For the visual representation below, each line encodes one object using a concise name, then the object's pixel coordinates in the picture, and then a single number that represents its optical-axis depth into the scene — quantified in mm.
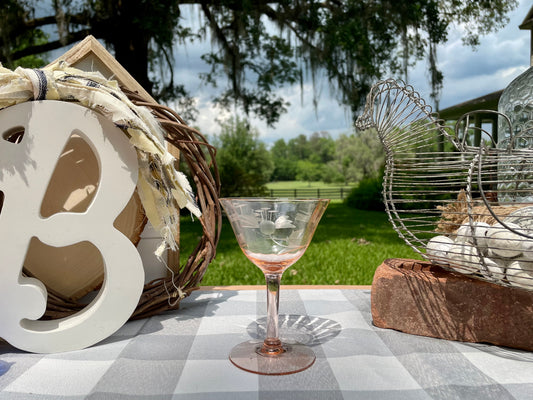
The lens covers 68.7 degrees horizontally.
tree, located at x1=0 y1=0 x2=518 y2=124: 4105
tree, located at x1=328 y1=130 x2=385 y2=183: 30078
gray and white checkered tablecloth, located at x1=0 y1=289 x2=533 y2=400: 595
